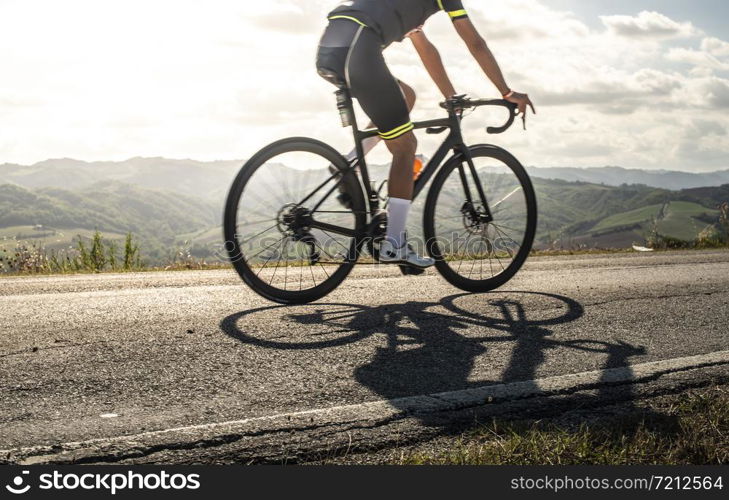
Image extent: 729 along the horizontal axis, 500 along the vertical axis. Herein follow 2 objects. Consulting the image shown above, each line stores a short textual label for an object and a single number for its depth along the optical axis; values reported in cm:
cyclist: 473
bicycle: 480
